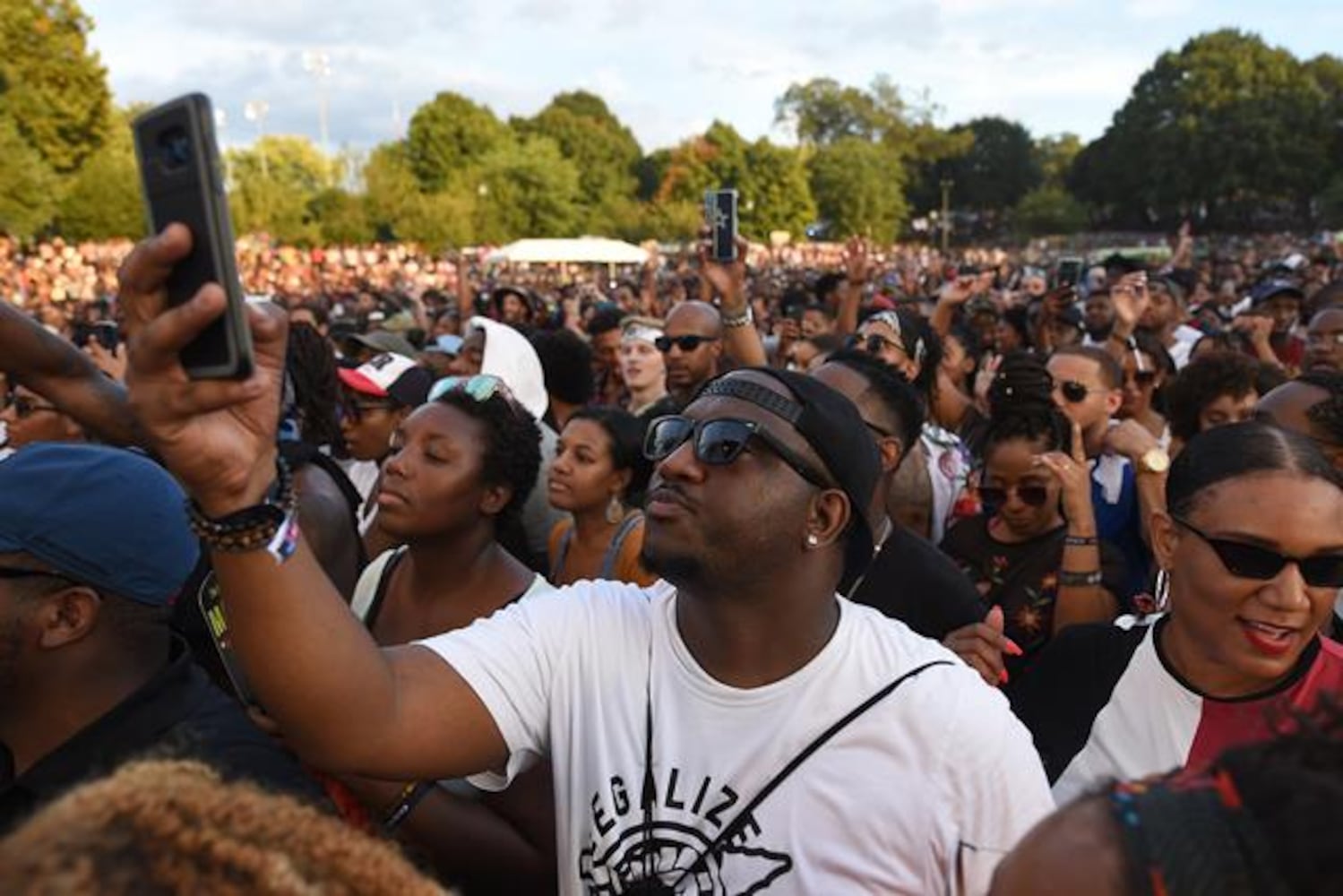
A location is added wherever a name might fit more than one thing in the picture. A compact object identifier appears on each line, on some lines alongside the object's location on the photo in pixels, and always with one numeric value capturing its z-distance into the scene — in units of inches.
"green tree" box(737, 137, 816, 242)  2110.0
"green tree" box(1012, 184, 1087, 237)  2999.5
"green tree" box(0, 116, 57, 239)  1040.8
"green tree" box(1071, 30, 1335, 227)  2476.6
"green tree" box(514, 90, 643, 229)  2837.1
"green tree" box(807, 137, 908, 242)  2576.3
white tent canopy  1207.6
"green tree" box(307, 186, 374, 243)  1777.8
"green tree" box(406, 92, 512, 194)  2657.5
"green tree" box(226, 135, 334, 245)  1643.7
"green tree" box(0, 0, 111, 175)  1250.6
